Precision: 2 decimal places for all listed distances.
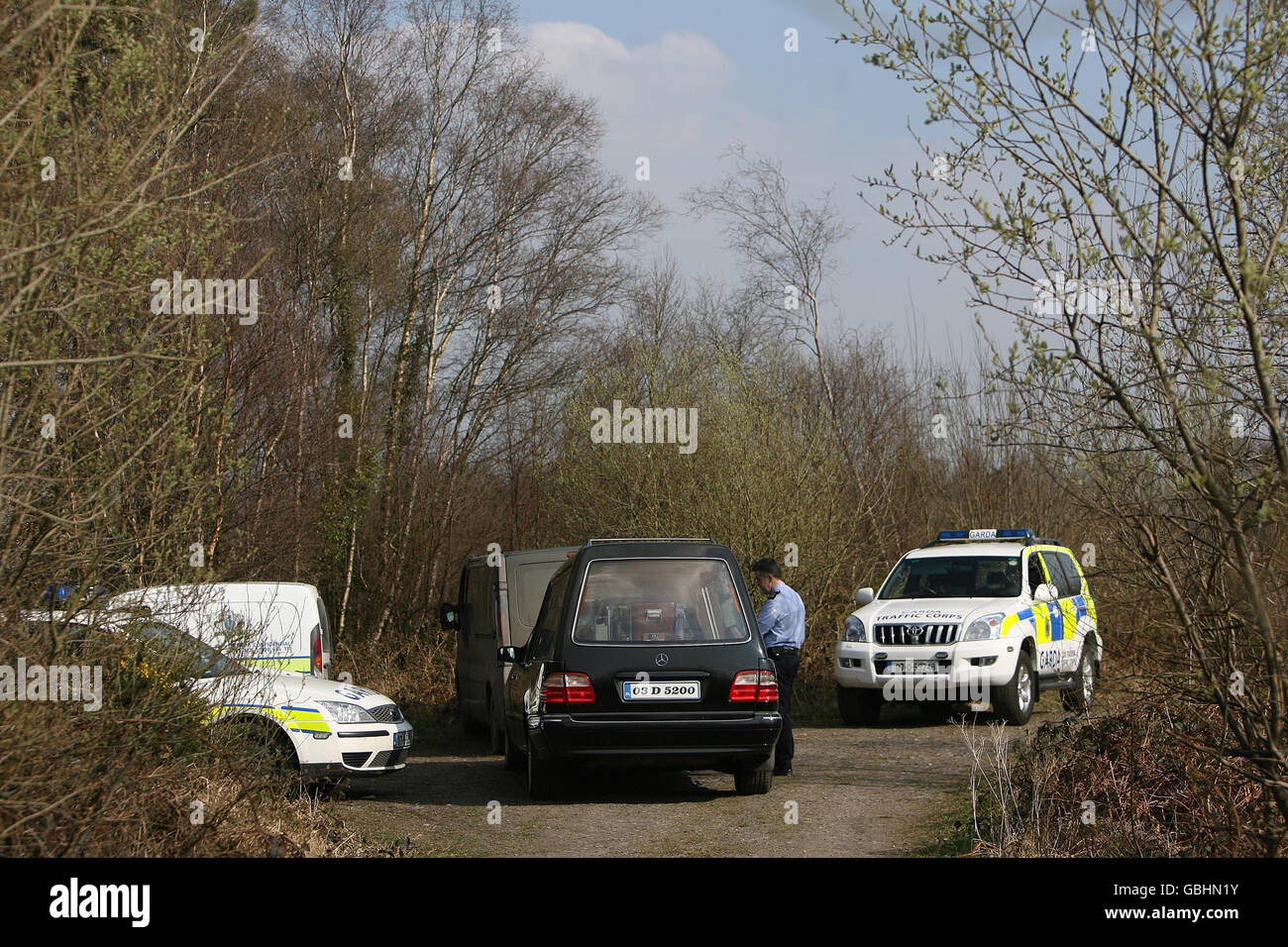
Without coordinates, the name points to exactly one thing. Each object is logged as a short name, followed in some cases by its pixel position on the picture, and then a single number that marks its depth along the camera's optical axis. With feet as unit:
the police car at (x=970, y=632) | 48.80
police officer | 39.06
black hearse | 33.27
